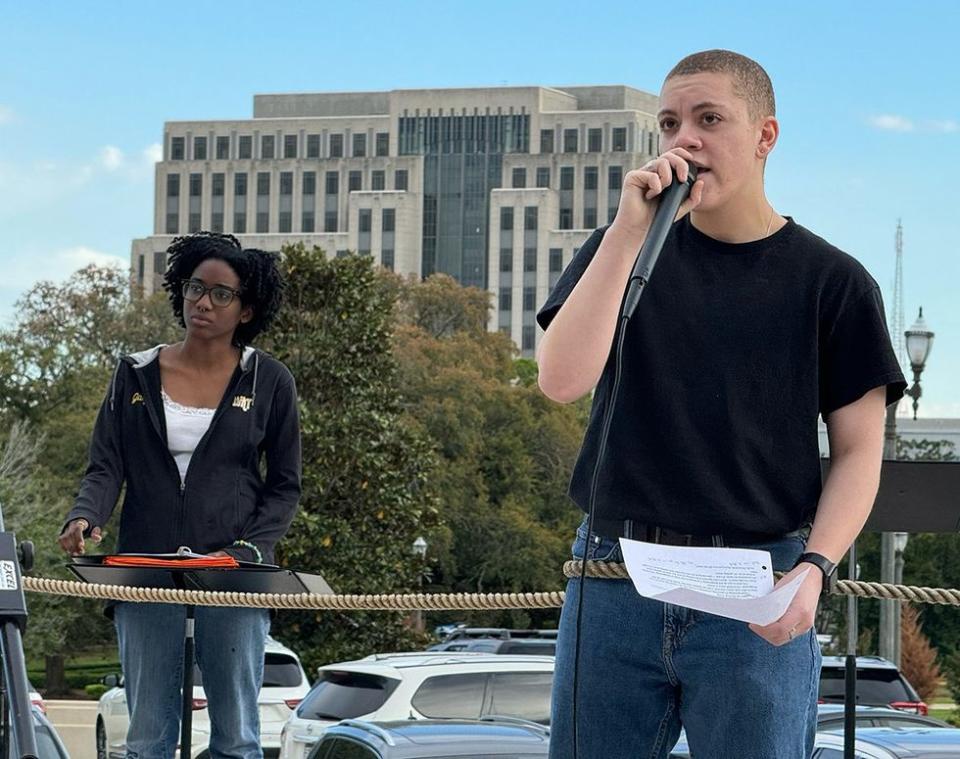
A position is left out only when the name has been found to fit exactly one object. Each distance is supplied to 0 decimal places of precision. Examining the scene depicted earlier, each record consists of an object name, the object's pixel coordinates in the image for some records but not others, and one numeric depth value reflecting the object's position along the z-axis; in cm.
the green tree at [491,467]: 5488
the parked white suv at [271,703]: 1948
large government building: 14588
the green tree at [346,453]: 2739
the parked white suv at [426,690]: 1575
